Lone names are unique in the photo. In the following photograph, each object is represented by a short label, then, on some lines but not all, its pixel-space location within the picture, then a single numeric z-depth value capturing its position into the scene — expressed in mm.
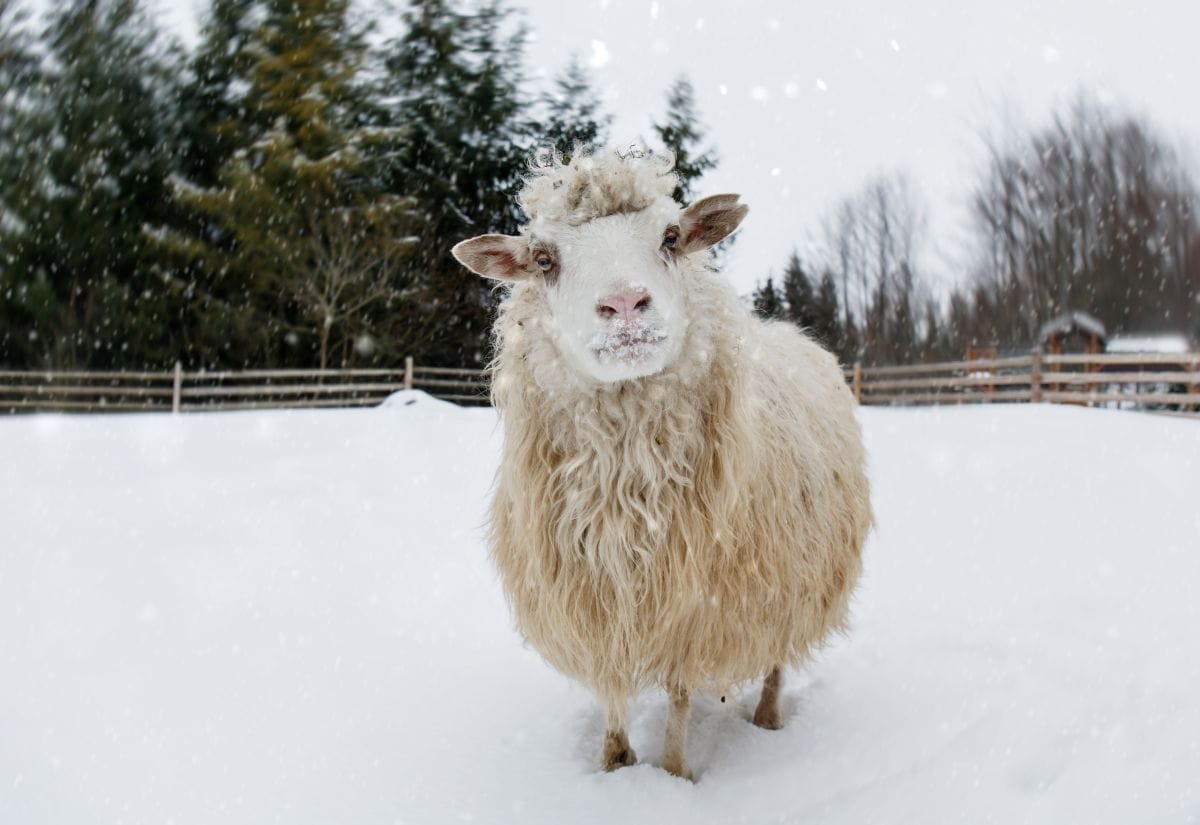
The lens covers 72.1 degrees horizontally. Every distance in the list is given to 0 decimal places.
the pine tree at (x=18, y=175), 17641
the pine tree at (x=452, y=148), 19078
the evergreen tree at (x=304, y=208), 17188
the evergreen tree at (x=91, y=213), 17984
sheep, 2758
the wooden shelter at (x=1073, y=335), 22716
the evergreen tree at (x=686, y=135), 17578
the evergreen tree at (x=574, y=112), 19312
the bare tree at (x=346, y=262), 17031
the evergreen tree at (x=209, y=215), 17891
